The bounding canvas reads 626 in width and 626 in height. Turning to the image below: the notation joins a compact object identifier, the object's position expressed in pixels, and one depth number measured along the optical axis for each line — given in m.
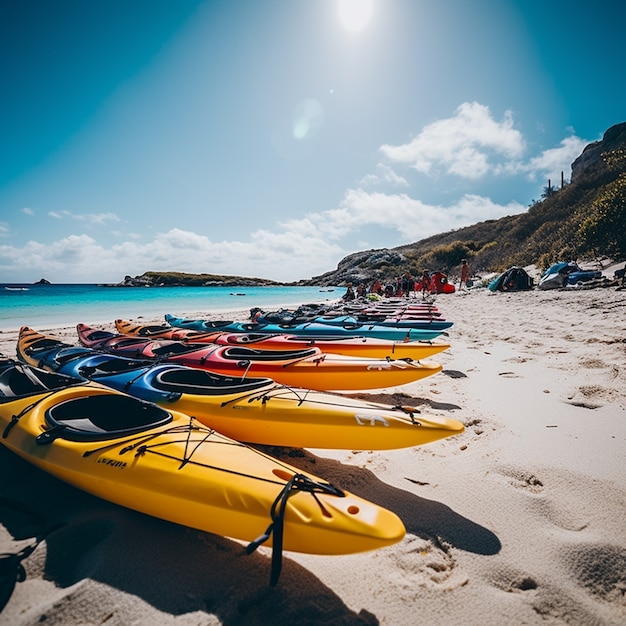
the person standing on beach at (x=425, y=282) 20.03
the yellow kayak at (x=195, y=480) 1.51
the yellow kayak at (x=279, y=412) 2.43
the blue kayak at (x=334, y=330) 6.69
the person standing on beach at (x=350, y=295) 18.86
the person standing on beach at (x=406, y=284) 20.12
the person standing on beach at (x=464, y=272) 19.58
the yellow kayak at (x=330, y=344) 5.06
